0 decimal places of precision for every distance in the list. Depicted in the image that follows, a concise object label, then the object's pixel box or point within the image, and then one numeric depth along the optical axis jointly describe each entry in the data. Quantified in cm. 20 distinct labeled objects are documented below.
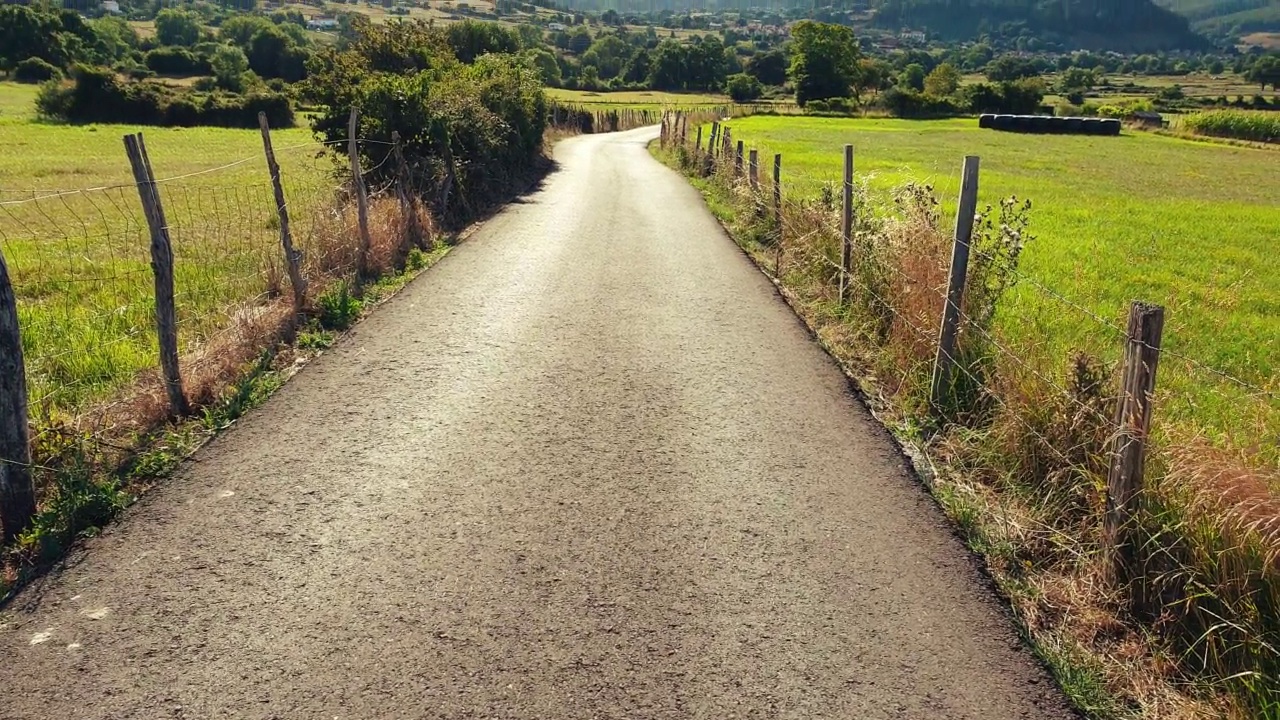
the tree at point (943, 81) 9656
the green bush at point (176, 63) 9138
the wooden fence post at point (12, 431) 430
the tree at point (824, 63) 9600
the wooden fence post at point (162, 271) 575
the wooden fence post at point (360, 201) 1023
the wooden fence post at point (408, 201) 1251
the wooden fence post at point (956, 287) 570
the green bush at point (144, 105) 5069
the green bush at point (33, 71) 7538
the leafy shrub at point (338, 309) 854
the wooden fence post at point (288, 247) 804
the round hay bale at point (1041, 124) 6069
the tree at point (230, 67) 7360
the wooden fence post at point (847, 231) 902
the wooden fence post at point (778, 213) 1180
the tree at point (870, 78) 10531
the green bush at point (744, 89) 10781
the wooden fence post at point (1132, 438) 371
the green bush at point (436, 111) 1381
